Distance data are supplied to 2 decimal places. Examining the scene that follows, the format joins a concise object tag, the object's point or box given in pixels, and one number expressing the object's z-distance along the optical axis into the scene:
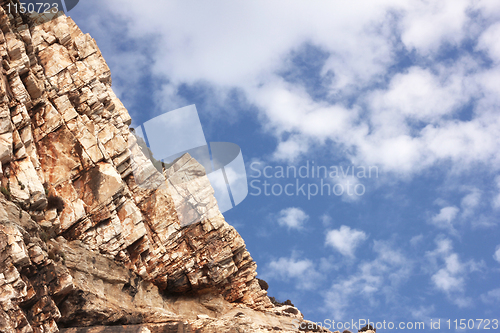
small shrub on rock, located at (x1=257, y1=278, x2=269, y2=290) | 68.25
